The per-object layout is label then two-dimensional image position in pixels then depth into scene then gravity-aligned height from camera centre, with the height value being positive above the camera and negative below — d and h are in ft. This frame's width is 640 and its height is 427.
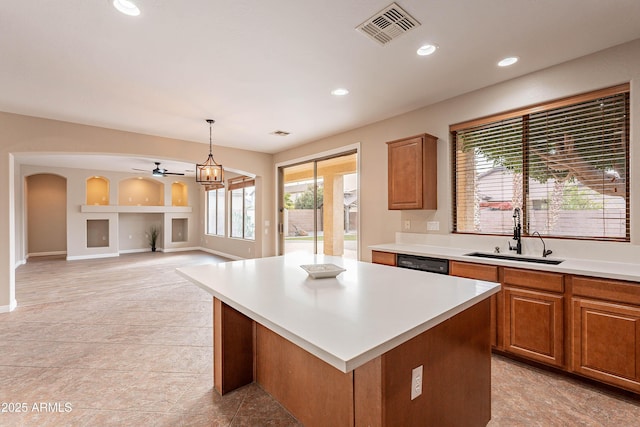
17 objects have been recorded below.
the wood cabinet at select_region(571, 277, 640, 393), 6.31 -2.74
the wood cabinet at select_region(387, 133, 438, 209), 11.16 +1.58
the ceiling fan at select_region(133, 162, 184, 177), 25.05 +3.78
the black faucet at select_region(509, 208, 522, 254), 9.24 -0.66
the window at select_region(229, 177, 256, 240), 24.76 +0.54
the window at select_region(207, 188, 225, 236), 30.09 +0.29
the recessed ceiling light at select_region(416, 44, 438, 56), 7.80 +4.45
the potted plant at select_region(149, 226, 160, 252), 32.76 -2.46
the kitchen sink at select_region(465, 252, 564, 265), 8.21 -1.41
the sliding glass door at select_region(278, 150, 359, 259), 15.75 +0.43
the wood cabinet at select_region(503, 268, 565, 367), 7.32 -2.74
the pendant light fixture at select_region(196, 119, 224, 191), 13.62 +1.91
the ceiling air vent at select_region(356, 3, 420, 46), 6.47 +4.43
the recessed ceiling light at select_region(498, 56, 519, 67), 8.34 +4.39
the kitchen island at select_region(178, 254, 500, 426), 3.47 -1.87
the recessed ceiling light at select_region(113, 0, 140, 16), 6.11 +4.45
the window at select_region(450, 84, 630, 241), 7.97 +1.34
